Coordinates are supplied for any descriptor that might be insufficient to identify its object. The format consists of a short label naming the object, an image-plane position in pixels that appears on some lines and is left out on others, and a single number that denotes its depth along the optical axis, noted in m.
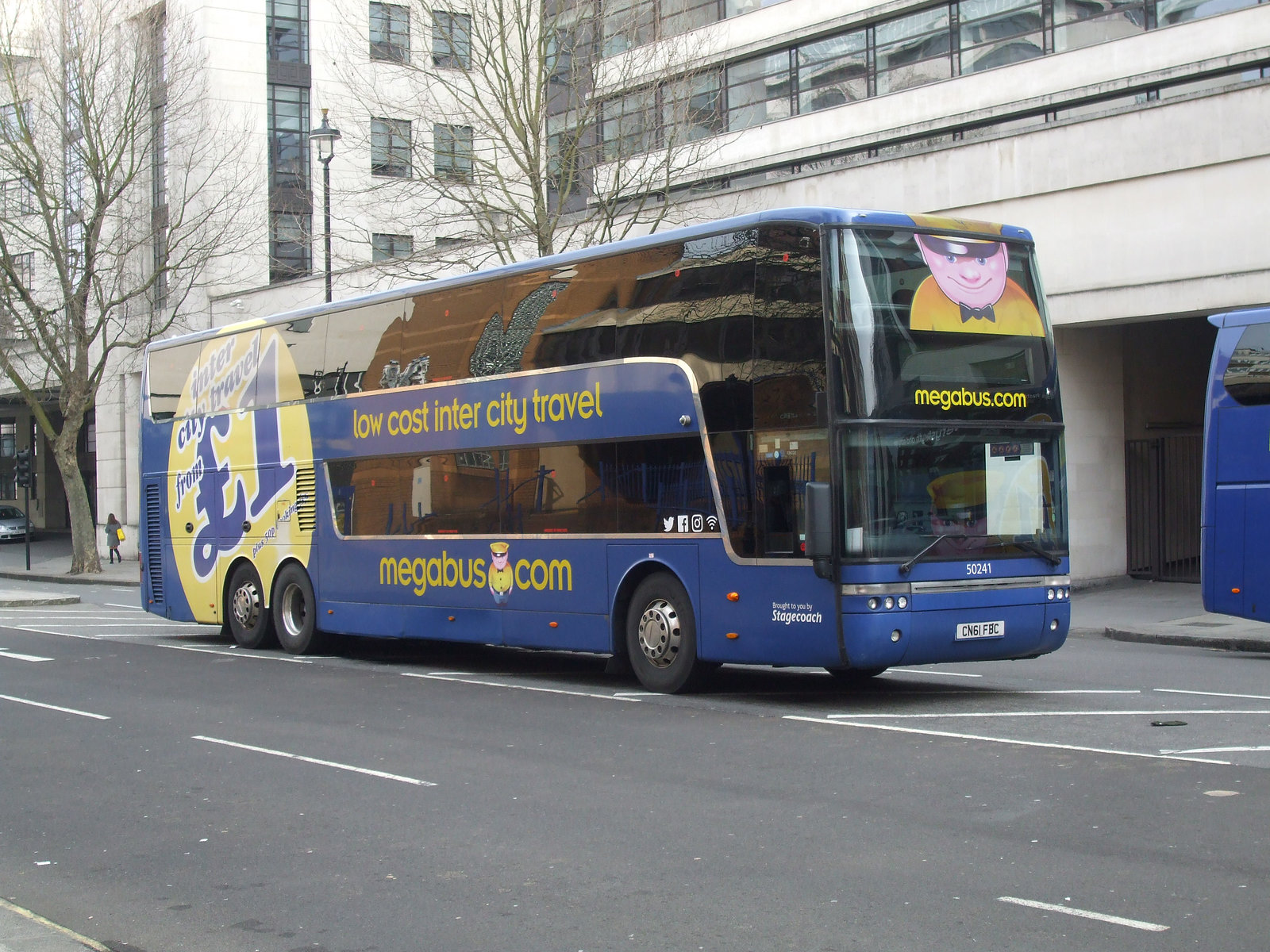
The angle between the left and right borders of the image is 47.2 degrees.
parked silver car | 62.44
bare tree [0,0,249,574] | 40.16
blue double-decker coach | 11.59
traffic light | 43.44
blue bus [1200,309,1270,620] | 16.62
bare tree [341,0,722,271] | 26.73
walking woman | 47.62
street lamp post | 28.25
